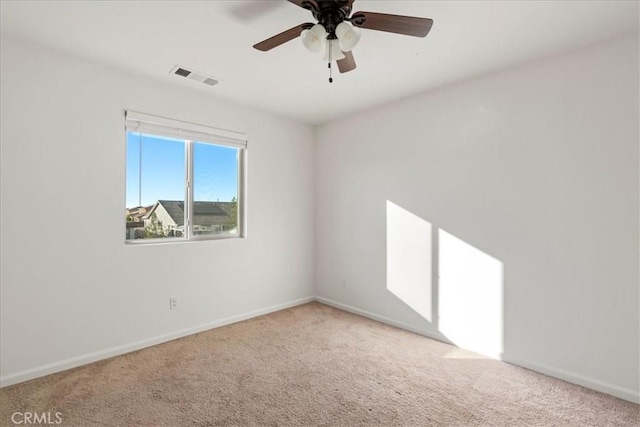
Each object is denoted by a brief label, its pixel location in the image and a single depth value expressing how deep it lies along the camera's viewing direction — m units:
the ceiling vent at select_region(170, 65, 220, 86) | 2.71
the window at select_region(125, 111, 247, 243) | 2.91
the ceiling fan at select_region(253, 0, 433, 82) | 1.62
